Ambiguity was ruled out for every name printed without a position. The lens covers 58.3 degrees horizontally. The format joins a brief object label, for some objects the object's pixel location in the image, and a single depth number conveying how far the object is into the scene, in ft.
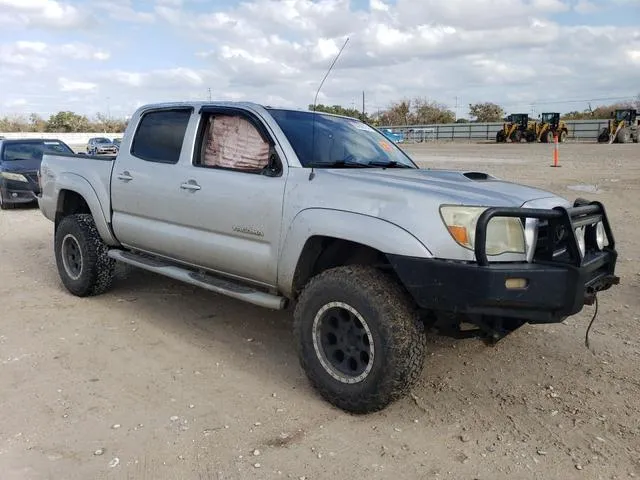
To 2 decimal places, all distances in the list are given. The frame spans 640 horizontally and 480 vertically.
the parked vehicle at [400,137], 165.76
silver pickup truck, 10.12
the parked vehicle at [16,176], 40.86
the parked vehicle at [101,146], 99.05
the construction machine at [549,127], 125.59
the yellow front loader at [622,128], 115.65
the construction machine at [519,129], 130.31
